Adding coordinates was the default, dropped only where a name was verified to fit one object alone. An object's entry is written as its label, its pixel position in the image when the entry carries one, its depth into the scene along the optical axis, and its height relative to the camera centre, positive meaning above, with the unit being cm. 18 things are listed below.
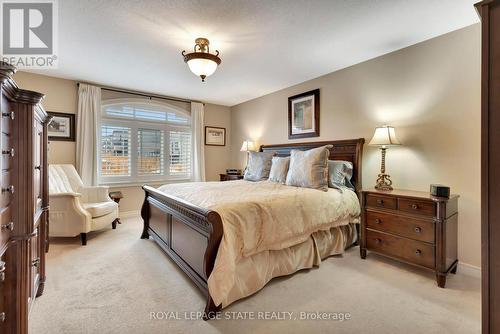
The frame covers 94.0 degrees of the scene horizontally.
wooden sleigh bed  174 -60
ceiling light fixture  234 +107
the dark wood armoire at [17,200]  120 -20
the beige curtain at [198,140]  523 +57
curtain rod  434 +143
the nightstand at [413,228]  213 -64
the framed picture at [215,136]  556 +72
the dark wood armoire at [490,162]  100 +1
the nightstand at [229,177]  488 -25
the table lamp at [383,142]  268 +27
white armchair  310 -60
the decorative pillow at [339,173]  305 -11
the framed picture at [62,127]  390 +65
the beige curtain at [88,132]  404 +58
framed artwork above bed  386 +88
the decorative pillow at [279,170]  340 -7
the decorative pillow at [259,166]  380 -2
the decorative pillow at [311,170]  289 -6
